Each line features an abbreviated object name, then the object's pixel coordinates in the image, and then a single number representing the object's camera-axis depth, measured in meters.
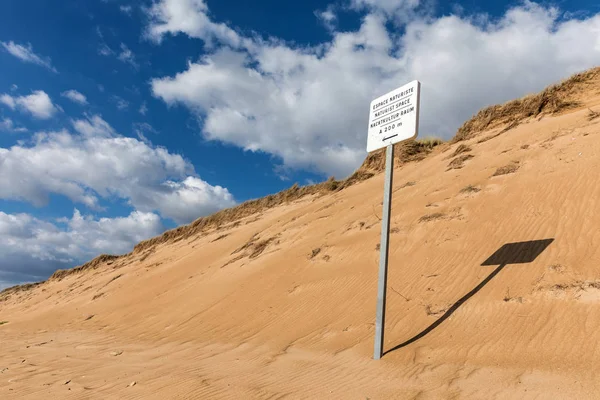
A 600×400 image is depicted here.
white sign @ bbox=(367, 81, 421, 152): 5.95
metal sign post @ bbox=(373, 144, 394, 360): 5.69
